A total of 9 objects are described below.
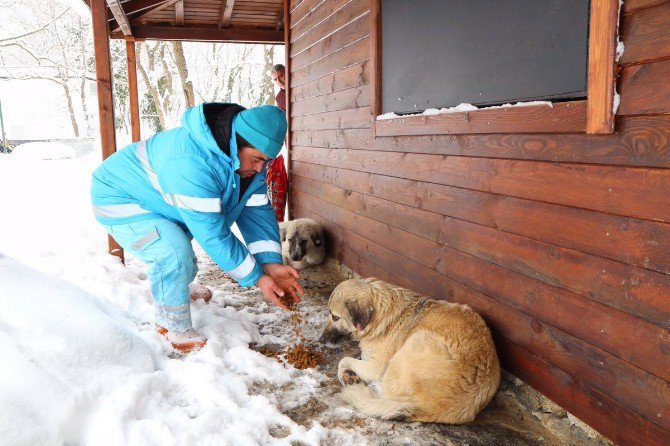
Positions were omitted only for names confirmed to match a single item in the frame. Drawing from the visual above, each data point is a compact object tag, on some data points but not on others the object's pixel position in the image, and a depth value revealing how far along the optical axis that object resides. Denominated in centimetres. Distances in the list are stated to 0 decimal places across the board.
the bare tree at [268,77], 2372
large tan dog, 292
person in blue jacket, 345
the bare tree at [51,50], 3039
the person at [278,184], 888
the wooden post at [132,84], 966
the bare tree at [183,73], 1961
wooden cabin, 222
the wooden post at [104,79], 616
